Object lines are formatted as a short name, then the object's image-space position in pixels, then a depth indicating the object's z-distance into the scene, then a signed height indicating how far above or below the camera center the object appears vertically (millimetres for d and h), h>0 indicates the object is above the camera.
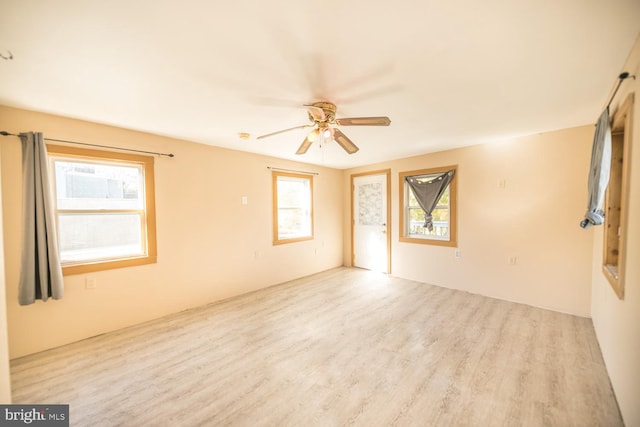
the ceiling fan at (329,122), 1978 +745
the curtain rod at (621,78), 1604 +872
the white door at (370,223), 4977 -327
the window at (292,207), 4449 +45
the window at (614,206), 1993 -10
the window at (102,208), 2561 +45
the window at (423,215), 4012 -137
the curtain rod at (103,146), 2218 +743
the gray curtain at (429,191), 4023 +295
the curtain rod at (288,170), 4320 +746
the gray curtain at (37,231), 2236 -167
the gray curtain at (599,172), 1747 +241
